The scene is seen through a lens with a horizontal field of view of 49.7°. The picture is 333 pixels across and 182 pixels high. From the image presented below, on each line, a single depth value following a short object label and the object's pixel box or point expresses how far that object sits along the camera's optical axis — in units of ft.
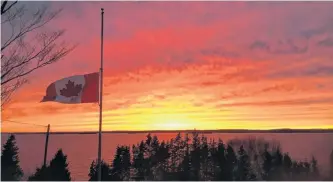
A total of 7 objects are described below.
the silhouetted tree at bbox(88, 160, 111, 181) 154.57
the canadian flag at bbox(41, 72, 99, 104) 49.24
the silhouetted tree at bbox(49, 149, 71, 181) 142.10
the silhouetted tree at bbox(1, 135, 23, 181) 152.51
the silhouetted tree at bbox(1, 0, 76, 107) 41.32
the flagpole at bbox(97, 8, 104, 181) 47.22
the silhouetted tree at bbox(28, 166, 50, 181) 122.01
